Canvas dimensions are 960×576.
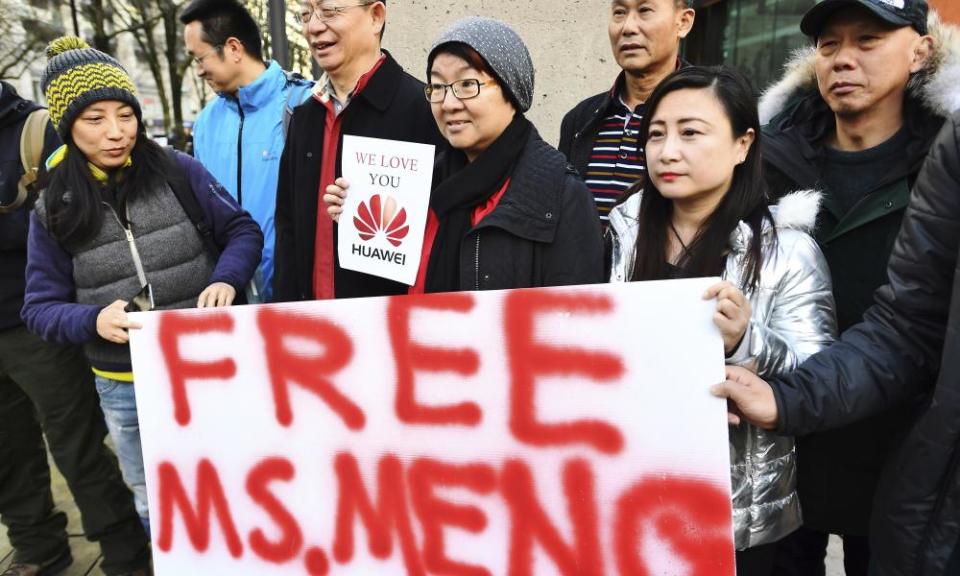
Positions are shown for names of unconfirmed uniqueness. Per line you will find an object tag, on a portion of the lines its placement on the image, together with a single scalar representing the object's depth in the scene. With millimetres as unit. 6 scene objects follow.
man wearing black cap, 1552
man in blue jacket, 2742
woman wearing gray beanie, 1573
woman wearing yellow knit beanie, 1936
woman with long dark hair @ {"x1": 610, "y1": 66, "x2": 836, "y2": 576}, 1347
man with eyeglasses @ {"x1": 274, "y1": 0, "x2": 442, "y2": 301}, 2139
